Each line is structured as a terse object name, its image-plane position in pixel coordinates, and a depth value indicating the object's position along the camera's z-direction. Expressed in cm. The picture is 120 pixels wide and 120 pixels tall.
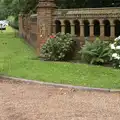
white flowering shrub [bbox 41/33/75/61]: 1163
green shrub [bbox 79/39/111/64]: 1056
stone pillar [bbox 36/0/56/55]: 1291
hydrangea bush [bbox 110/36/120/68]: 951
